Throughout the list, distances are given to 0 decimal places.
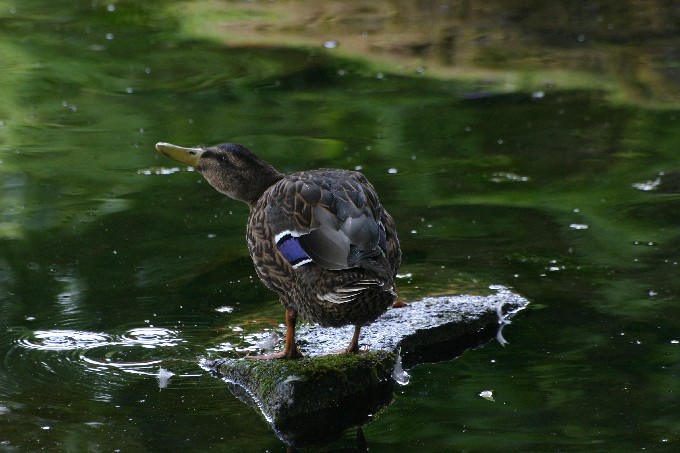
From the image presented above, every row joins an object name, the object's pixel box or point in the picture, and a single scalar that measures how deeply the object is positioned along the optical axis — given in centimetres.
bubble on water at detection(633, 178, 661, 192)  1586
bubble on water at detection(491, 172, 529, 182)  1627
